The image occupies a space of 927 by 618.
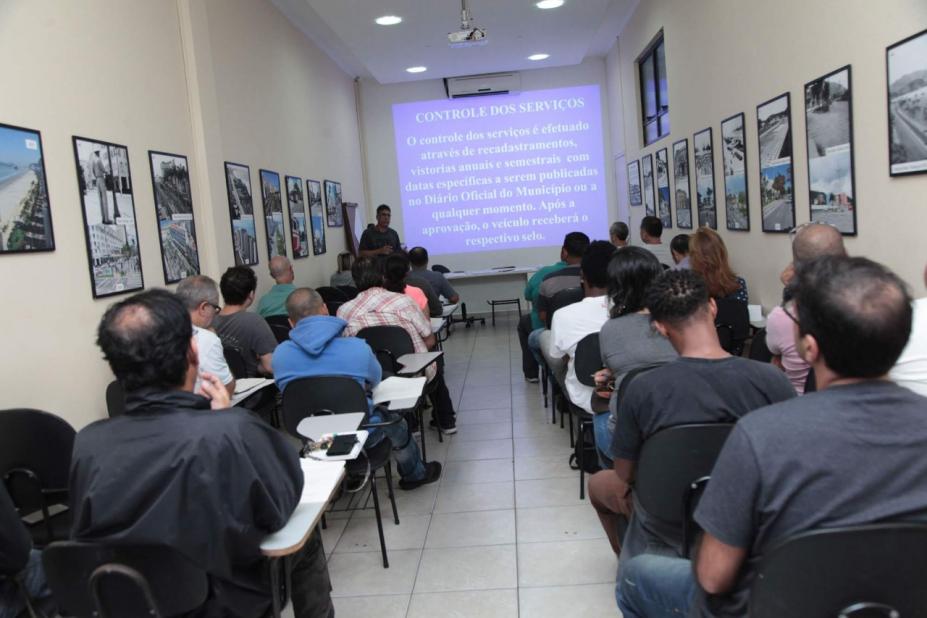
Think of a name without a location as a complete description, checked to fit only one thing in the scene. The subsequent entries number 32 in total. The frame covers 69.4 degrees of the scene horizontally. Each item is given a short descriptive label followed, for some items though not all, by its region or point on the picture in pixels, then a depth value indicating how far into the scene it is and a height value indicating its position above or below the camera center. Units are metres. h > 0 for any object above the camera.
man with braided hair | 1.72 -0.43
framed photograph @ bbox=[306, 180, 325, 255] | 7.52 +0.42
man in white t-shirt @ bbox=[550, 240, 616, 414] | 3.30 -0.48
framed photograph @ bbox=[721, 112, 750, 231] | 4.88 +0.34
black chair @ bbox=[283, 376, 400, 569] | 2.93 -0.66
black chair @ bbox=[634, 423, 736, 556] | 1.69 -0.64
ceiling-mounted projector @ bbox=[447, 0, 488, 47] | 6.00 +1.82
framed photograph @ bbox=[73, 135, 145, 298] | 3.46 +0.29
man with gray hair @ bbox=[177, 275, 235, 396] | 3.07 -0.27
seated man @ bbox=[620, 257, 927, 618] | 1.09 -0.38
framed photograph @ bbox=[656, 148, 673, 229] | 7.28 +0.37
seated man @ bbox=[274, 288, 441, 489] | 3.02 -0.45
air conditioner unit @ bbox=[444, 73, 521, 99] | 10.01 +2.30
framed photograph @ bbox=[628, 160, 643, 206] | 8.83 +0.58
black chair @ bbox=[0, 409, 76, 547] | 2.32 -0.64
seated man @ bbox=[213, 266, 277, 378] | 3.90 -0.39
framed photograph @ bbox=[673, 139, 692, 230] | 6.46 +0.40
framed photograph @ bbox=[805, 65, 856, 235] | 3.39 +0.32
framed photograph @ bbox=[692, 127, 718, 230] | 5.68 +0.37
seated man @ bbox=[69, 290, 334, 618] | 1.49 -0.45
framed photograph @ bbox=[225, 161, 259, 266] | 5.29 +0.38
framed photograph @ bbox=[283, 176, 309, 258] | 6.83 +0.40
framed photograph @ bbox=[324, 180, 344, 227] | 8.28 +0.60
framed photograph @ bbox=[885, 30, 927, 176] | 2.71 +0.41
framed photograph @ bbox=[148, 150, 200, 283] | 4.26 +0.33
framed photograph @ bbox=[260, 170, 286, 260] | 6.10 +0.41
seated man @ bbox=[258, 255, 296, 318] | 5.31 -0.27
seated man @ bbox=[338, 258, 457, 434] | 4.07 -0.38
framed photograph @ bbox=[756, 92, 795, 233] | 4.12 +0.32
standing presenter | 8.54 +0.15
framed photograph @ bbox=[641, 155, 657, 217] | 8.12 +0.52
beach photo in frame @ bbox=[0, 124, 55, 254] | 2.82 +0.36
